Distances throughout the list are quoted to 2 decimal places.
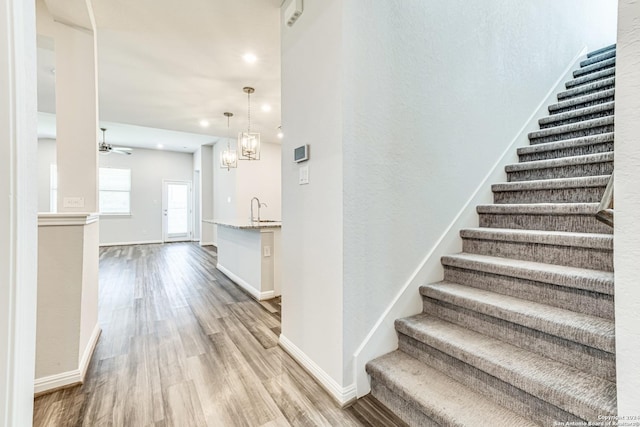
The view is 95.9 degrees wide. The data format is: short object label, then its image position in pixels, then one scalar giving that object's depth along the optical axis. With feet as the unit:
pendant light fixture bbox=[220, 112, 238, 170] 16.40
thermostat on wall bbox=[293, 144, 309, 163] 6.33
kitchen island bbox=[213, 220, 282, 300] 11.55
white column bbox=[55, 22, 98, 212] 7.79
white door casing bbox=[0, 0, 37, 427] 1.99
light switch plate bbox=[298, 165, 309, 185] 6.40
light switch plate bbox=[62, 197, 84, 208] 7.90
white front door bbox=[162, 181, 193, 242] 29.55
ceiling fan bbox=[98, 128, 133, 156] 19.84
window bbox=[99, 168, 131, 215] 26.89
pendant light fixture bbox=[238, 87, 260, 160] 12.85
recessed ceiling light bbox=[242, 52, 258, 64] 9.63
